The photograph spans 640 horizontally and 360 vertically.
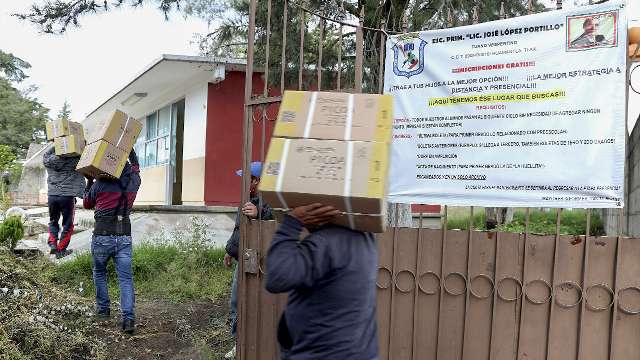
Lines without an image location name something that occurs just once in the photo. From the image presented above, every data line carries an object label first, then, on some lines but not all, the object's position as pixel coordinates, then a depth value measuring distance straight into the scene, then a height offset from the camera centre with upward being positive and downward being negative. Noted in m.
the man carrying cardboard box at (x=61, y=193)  7.19 -0.26
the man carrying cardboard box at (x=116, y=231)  4.77 -0.52
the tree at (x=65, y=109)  60.31 +7.89
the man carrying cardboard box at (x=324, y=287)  1.85 -0.39
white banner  2.50 +0.40
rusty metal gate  2.52 -0.57
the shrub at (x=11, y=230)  5.80 -0.67
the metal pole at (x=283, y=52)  3.23 +0.84
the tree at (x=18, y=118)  34.34 +3.93
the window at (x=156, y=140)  13.53 +1.07
